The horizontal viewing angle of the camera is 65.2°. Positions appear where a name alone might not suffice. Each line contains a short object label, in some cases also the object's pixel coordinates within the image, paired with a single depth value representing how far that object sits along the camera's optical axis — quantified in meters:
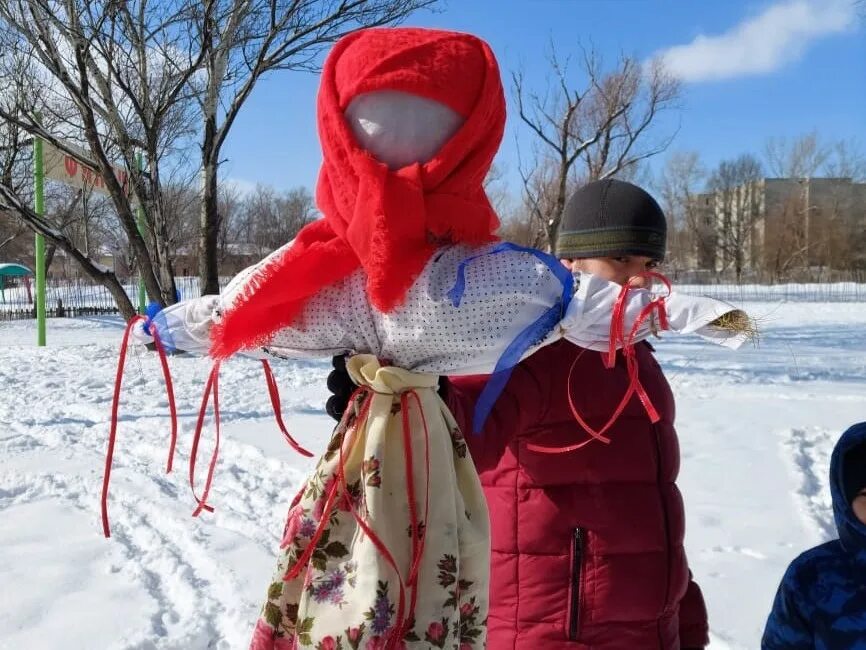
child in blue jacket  1.27
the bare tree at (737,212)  46.66
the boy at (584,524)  1.35
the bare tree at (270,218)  41.31
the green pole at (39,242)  11.81
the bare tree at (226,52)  8.19
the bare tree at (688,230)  46.72
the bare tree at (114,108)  7.76
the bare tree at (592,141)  14.05
